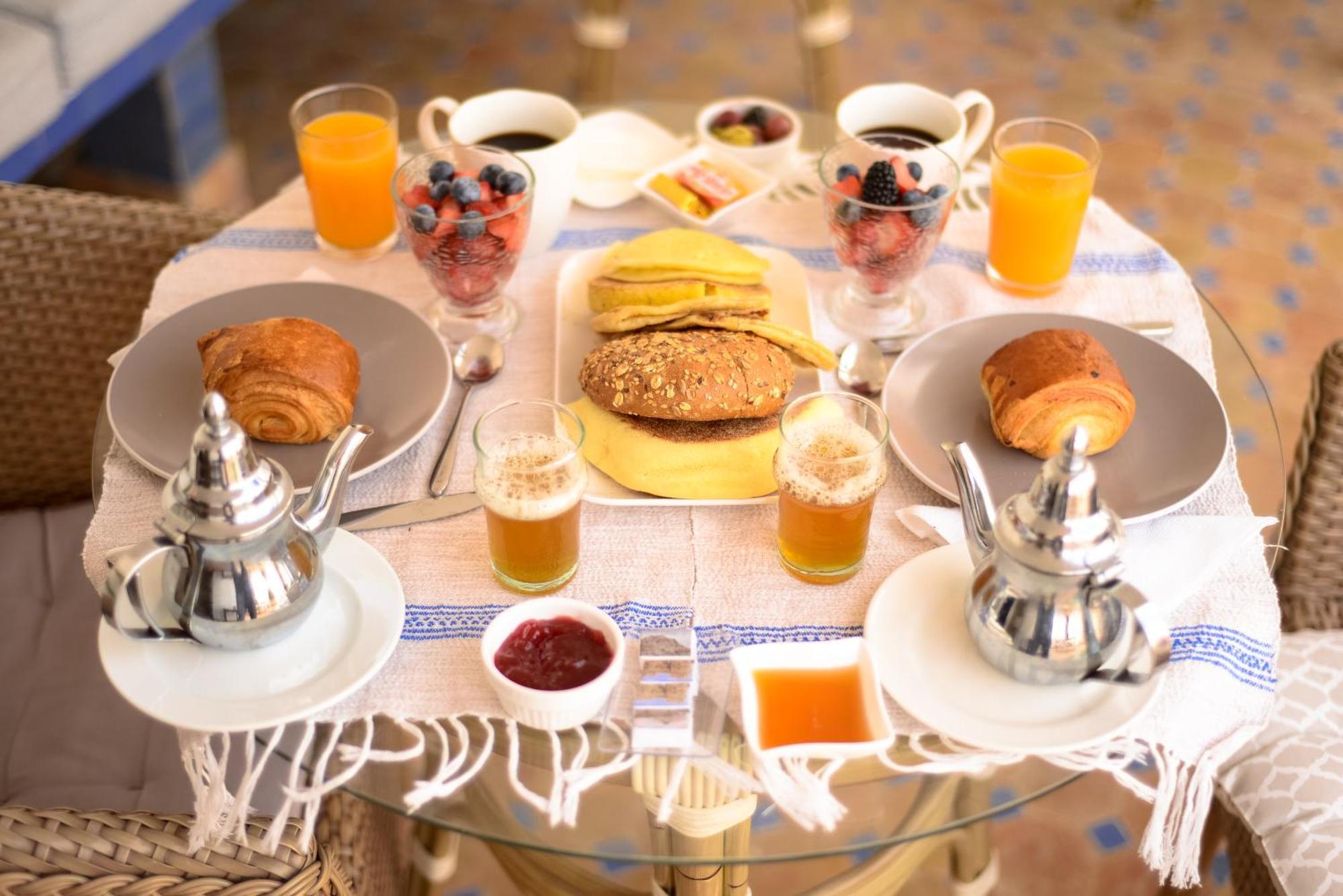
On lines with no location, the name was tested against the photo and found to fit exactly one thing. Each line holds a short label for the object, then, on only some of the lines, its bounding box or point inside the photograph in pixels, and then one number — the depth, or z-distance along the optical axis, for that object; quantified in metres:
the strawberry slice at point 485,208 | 1.40
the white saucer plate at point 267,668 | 1.01
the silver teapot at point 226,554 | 0.97
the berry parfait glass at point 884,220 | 1.40
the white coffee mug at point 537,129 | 1.54
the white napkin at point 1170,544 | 1.14
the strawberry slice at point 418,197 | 1.41
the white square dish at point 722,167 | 1.61
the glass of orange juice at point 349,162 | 1.56
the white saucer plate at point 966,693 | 1.01
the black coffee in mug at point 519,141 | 1.59
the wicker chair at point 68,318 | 1.59
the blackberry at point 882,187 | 1.40
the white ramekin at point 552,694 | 1.01
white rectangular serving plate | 1.38
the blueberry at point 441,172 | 1.43
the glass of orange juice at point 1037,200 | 1.49
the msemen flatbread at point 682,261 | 1.43
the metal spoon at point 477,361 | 1.41
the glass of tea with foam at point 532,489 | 1.09
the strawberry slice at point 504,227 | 1.38
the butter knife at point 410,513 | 1.22
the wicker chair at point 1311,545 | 1.44
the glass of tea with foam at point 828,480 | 1.09
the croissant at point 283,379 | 1.24
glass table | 1.02
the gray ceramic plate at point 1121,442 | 1.23
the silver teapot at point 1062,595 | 0.97
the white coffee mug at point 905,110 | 1.62
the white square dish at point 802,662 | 1.02
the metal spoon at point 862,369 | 1.38
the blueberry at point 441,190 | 1.41
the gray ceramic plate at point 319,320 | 1.27
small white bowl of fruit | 1.71
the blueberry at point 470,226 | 1.35
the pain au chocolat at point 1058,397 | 1.24
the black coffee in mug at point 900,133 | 1.60
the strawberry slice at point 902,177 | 1.41
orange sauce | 1.03
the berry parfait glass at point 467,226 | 1.37
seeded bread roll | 1.22
